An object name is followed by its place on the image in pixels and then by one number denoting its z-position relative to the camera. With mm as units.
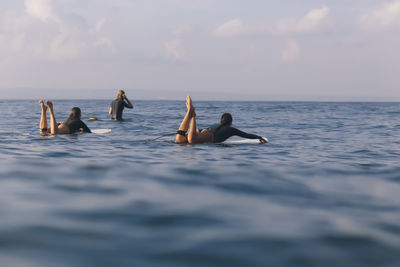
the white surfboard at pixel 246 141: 11023
